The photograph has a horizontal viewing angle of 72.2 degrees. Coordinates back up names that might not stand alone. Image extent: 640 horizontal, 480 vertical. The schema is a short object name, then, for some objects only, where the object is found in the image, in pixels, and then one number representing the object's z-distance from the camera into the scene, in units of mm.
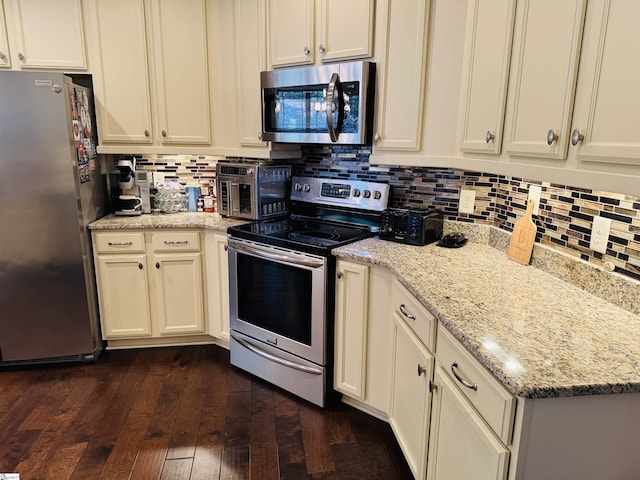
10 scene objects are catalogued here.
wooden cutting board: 1924
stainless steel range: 2279
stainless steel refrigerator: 2486
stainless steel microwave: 2252
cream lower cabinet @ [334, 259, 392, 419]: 2107
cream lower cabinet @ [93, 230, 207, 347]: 2852
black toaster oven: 2232
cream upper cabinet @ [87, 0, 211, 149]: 2738
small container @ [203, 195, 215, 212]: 3207
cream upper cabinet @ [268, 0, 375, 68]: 2223
